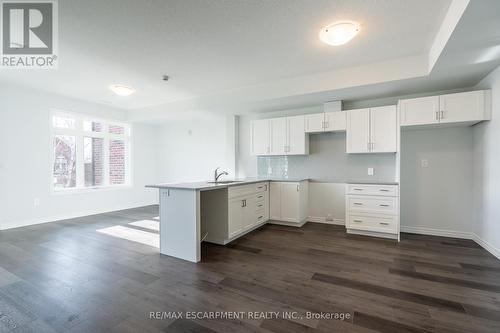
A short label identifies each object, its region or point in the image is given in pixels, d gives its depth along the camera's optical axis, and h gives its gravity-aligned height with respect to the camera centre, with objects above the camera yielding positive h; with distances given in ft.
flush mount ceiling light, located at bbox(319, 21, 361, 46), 7.78 +4.58
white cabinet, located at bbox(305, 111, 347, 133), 13.62 +2.63
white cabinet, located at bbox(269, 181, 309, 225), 14.39 -2.37
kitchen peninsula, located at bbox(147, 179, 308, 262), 9.46 -2.32
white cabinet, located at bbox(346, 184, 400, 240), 11.87 -2.38
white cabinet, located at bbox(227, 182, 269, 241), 11.50 -2.34
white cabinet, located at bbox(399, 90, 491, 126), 10.20 +2.64
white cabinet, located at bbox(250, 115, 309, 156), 14.88 +1.93
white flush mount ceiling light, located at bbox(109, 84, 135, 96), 13.42 +4.52
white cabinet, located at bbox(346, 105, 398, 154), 12.36 +1.93
